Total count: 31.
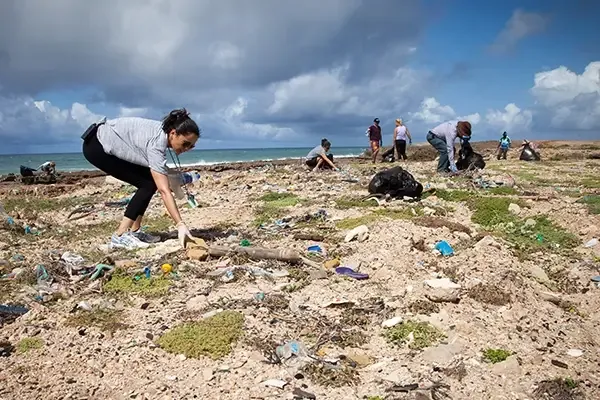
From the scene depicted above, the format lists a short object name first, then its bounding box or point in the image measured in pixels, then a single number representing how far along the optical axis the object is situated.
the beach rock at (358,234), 6.22
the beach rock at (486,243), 5.84
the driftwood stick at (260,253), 5.24
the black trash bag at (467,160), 13.77
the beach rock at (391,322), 3.92
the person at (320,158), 15.21
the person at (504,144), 21.45
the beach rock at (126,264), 4.99
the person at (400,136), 19.52
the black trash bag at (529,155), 20.22
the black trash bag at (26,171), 17.29
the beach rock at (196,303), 4.16
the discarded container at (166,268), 4.91
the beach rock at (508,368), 3.28
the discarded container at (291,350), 3.40
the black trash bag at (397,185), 9.23
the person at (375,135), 19.89
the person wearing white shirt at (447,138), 12.35
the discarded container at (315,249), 5.73
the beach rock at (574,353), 3.59
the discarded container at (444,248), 5.73
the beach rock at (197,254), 5.29
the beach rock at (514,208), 8.04
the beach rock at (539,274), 5.20
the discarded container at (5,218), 7.49
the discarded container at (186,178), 6.16
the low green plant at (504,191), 9.89
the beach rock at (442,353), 3.39
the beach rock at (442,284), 4.61
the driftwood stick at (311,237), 6.38
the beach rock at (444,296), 4.36
